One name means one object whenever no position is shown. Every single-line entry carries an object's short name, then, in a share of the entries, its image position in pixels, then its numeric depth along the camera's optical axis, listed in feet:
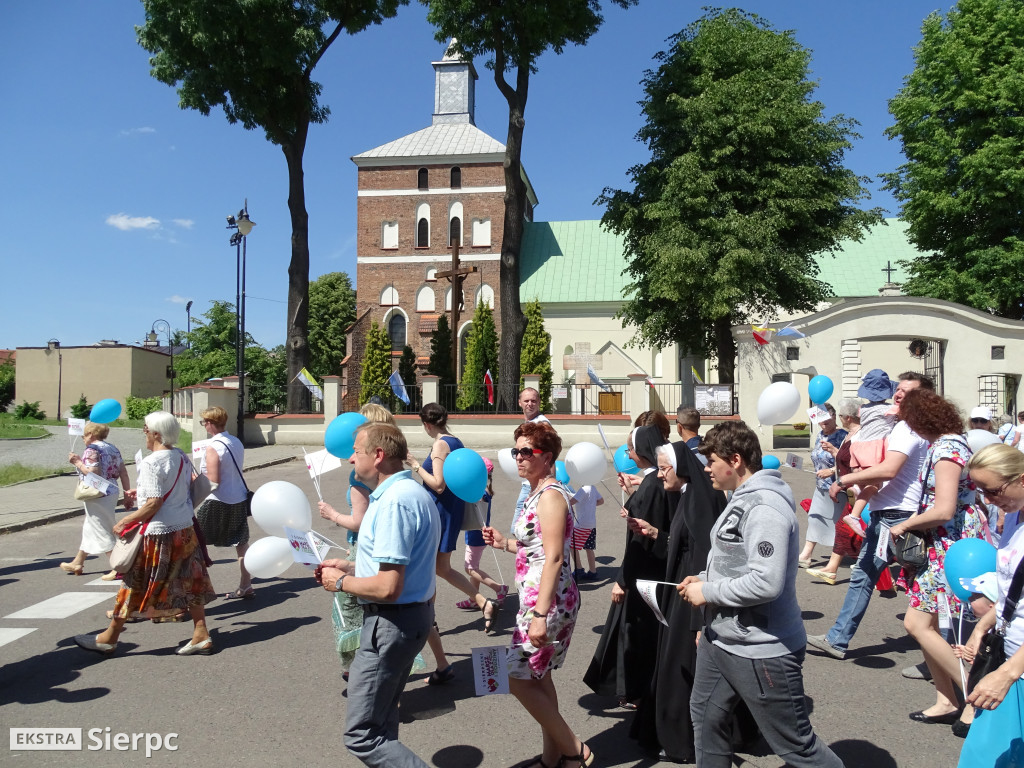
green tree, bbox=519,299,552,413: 108.88
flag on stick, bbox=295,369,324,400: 75.56
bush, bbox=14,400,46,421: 169.07
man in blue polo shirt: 9.68
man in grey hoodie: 8.98
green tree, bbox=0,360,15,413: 209.97
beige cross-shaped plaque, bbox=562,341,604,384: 116.16
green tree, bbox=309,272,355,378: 175.11
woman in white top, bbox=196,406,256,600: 21.08
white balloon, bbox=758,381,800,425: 20.82
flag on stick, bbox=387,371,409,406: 77.51
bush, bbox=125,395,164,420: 171.32
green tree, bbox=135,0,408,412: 76.07
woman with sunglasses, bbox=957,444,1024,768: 8.21
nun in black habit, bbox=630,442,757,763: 12.07
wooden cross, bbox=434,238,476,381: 87.64
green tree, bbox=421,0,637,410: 75.92
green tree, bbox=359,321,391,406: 96.94
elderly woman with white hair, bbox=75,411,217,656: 16.65
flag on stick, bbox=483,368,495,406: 77.39
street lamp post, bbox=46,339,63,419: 199.89
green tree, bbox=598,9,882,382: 76.69
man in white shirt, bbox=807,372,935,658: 14.92
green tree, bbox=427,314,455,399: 94.53
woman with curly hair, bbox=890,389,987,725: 13.21
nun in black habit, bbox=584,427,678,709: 13.32
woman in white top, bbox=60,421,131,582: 25.03
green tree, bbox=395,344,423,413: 90.27
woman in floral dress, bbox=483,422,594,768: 10.87
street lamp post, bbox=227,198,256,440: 70.64
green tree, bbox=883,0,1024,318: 76.28
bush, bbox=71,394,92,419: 162.92
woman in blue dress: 17.44
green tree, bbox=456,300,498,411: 104.06
